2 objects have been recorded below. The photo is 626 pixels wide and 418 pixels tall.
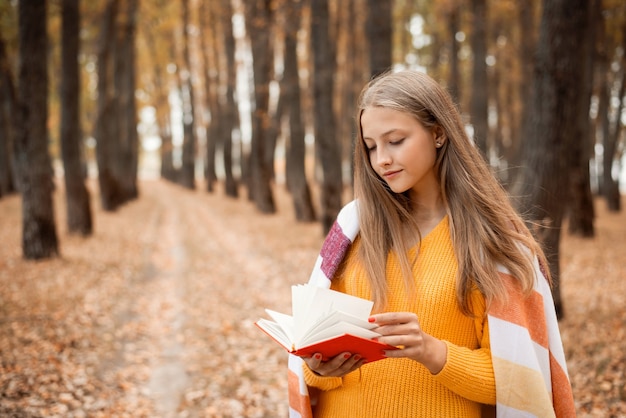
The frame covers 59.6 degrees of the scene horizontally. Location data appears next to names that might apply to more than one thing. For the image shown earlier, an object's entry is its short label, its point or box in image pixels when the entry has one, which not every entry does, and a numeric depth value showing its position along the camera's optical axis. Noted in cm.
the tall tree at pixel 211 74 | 3009
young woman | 194
